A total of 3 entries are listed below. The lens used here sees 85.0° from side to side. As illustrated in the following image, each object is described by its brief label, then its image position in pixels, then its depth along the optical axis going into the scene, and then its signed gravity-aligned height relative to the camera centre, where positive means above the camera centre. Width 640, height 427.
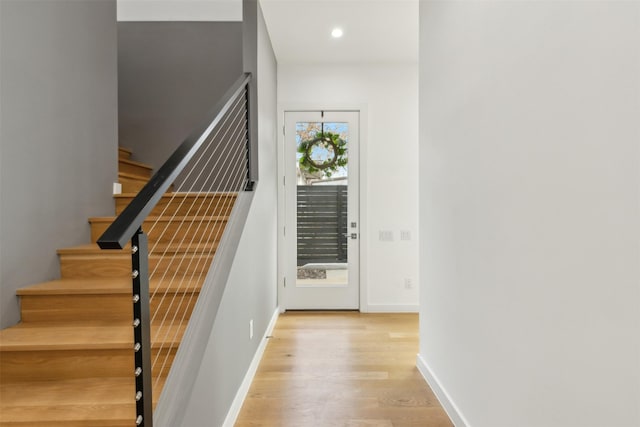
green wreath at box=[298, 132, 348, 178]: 3.88 +0.62
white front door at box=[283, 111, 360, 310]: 3.88 +0.00
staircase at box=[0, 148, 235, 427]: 1.30 -0.57
